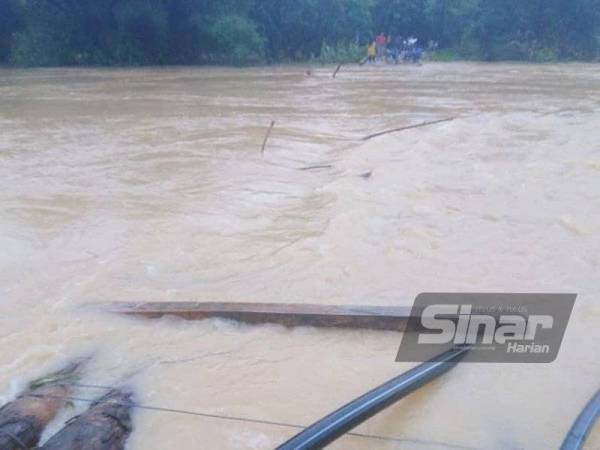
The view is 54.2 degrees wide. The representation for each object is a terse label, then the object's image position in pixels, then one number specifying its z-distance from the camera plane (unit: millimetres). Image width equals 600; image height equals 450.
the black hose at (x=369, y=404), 2230
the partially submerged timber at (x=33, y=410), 2426
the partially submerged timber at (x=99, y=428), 2381
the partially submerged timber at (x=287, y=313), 3547
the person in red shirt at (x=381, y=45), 33562
